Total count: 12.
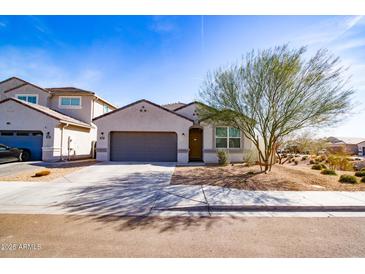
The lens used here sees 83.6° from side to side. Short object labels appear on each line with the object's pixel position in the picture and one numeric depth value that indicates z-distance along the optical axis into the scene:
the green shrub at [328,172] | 11.99
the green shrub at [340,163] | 16.34
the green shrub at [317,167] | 15.16
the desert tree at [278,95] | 8.98
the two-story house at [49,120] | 15.35
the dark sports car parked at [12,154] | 13.61
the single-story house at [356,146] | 49.81
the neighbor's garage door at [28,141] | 15.39
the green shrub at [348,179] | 9.34
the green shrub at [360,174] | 10.90
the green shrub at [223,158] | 14.85
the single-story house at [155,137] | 15.79
